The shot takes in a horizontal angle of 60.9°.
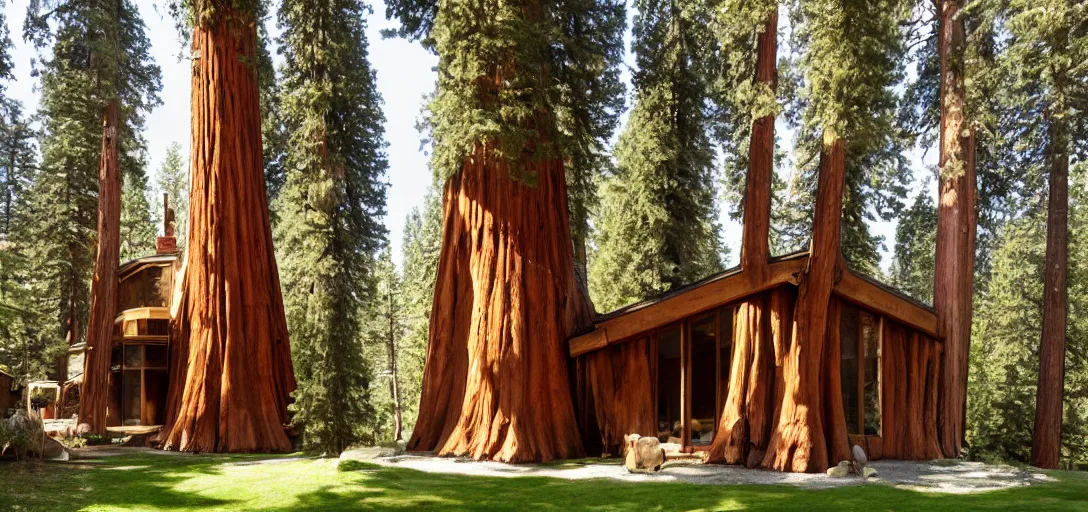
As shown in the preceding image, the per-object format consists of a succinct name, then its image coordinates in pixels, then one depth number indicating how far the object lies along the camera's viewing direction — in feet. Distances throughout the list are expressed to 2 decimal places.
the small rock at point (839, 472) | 43.21
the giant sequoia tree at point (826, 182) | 43.37
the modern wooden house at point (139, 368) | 73.15
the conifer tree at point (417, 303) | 101.00
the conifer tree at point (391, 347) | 138.82
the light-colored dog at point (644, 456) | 45.16
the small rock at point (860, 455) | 45.78
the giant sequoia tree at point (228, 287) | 59.31
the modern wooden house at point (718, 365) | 50.57
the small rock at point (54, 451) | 46.24
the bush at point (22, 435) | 42.73
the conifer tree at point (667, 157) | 73.46
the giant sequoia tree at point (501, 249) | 50.37
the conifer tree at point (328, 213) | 61.21
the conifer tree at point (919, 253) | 89.30
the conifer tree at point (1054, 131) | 57.00
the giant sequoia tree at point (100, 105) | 66.49
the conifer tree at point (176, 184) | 185.06
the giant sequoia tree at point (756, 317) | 47.75
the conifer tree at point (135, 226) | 143.23
